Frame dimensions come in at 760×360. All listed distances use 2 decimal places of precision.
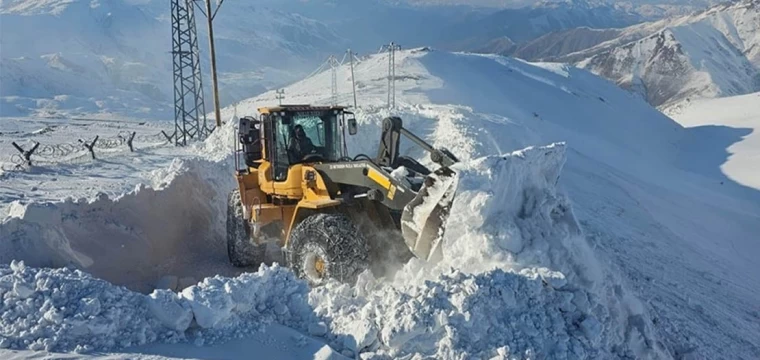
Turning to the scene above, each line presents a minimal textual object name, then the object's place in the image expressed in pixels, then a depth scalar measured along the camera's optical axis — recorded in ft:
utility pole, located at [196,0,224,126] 69.51
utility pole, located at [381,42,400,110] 100.99
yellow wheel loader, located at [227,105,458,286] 22.18
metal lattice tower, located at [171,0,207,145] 76.48
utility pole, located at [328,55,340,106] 110.65
